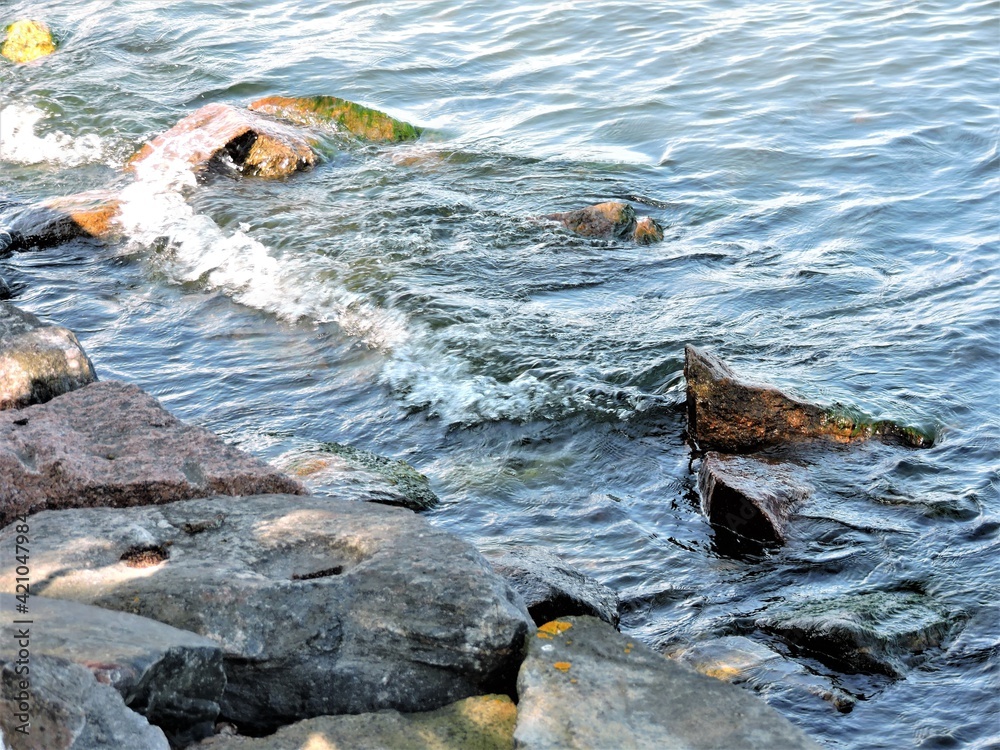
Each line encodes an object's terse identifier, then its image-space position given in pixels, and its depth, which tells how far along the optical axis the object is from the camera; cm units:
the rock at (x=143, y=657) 584
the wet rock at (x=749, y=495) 1042
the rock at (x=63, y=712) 524
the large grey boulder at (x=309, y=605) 671
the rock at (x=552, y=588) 838
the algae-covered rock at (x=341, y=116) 2278
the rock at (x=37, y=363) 1011
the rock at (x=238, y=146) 2072
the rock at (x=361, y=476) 1051
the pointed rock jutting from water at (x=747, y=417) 1188
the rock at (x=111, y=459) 816
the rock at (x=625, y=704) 635
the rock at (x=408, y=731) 636
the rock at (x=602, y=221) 1775
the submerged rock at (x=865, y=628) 862
